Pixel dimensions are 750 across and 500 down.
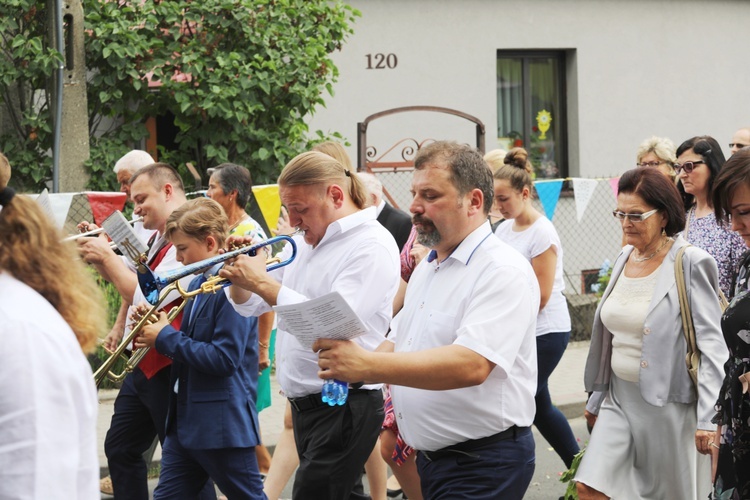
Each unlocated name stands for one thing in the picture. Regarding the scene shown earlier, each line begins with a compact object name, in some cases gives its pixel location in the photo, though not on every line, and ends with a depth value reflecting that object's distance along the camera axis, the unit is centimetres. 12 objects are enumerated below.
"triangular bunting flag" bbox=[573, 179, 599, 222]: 1824
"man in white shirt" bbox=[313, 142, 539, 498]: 601
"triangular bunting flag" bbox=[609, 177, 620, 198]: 1876
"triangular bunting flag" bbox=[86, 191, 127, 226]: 1491
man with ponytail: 752
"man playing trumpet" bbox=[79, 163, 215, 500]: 905
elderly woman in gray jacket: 788
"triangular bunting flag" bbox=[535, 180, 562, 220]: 1783
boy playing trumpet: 826
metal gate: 1891
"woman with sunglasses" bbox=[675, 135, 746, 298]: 999
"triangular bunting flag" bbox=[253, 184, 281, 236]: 1577
